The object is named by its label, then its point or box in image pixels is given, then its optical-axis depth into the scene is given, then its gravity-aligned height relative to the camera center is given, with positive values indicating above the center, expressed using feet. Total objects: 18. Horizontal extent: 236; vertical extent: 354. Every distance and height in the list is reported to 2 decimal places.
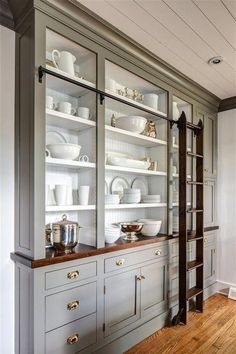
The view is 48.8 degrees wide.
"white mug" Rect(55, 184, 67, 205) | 6.19 -0.34
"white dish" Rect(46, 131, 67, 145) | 6.68 +1.07
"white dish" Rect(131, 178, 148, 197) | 9.29 -0.22
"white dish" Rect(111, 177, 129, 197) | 8.50 -0.21
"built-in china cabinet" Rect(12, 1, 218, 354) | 5.43 -0.11
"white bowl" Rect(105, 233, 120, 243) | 7.07 -1.62
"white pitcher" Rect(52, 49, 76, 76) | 6.18 +2.81
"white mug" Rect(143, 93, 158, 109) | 8.67 +2.64
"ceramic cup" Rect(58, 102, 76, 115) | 6.33 +1.75
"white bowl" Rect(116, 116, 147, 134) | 7.87 +1.71
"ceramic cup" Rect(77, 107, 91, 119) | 6.61 +1.70
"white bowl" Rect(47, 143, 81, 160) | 6.14 +0.68
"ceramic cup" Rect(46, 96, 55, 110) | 5.97 +1.77
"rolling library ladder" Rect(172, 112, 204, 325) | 8.33 -1.81
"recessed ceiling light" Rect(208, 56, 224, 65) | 7.98 +3.71
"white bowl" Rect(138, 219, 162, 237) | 8.36 -1.56
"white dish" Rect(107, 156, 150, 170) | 7.59 +0.49
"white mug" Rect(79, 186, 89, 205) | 6.57 -0.39
